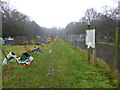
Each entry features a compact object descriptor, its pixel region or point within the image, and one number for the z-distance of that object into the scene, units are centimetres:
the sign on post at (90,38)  530
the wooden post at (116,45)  374
